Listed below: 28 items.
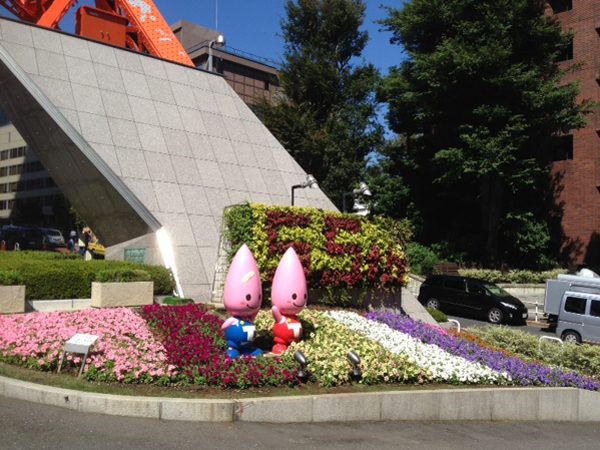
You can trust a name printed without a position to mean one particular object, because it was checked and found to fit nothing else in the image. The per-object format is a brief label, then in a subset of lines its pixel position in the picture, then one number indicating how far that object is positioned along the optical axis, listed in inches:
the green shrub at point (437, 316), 727.1
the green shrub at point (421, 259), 1217.4
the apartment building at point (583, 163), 1264.8
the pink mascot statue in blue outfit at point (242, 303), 361.7
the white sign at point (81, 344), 311.1
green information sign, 682.2
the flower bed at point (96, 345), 315.0
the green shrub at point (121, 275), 518.6
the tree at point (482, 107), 1105.4
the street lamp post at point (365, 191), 761.3
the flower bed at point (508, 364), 417.1
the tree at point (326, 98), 1409.9
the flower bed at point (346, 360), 347.6
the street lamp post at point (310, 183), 767.6
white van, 715.4
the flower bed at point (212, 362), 317.1
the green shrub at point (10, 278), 475.2
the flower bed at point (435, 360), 388.5
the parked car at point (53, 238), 1252.5
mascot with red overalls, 379.9
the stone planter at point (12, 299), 470.3
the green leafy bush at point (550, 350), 496.7
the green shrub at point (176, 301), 543.2
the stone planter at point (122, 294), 509.0
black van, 908.6
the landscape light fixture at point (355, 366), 337.1
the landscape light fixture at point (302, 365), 326.0
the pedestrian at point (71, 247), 1249.4
